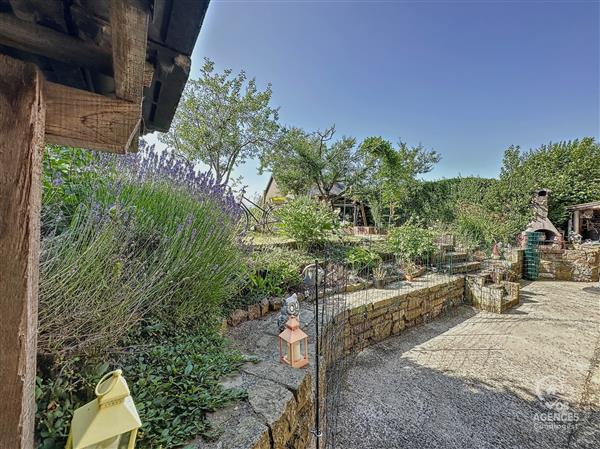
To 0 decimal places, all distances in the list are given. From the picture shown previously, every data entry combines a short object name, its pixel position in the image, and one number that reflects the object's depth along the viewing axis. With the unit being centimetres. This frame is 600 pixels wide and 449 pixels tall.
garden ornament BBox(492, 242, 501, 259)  820
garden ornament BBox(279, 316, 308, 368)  203
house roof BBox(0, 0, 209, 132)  72
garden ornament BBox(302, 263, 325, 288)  359
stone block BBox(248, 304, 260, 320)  306
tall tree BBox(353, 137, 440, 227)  1258
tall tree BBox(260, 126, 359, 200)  1277
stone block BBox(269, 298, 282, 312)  334
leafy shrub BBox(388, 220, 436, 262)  609
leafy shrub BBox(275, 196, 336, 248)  540
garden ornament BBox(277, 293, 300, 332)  232
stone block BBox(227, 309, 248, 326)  287
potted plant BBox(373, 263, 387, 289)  498
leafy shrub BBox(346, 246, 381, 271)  525
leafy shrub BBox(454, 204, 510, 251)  891
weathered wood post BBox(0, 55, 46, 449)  67
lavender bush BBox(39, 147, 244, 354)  133
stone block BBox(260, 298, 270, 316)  321
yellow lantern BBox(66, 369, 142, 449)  82
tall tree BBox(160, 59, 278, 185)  1109
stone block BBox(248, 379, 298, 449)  141
